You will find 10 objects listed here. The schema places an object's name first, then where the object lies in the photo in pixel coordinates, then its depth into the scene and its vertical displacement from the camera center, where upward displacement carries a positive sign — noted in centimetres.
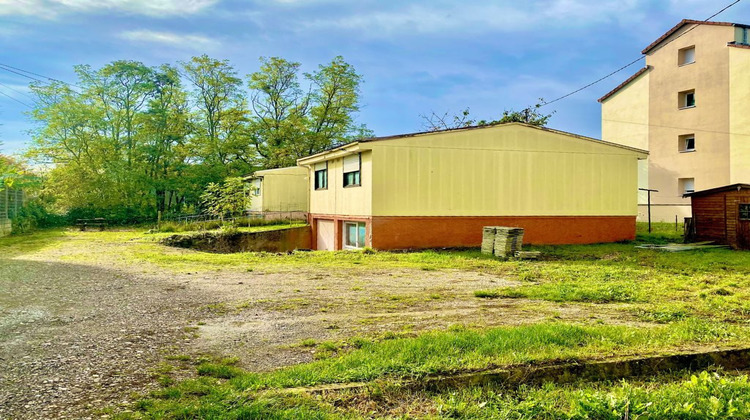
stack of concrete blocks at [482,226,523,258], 1481 -87
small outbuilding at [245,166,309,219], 2970 +121
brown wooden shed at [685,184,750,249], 1661 -11
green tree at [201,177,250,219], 2472 +71
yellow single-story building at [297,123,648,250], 1694 +92
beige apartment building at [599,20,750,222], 2506 +557
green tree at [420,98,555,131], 3700 +728
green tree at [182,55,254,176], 3912 +783
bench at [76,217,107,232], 2990 -61
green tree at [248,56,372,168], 3994 +851
